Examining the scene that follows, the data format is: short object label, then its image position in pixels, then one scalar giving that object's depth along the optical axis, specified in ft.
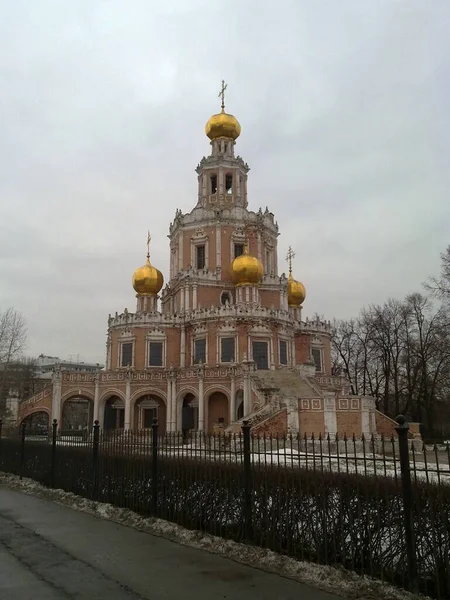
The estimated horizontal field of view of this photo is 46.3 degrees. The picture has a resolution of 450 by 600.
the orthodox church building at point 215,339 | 118.01
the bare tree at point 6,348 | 129.70
